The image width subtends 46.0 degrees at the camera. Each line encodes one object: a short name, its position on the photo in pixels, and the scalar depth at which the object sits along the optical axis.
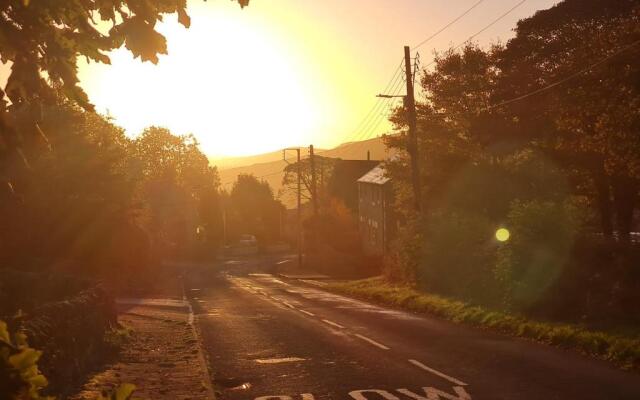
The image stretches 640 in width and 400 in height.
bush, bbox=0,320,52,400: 3.42
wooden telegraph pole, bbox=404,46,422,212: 36.41
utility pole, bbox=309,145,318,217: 70.06
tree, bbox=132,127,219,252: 98.19
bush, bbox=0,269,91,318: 17.80
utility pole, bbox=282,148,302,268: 77.73
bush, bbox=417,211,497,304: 28.19
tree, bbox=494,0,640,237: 24.70
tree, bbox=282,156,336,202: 122.56
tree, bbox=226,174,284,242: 132.75
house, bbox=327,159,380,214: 106.94
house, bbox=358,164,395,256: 76.06
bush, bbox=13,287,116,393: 10.92
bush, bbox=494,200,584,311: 22.08
